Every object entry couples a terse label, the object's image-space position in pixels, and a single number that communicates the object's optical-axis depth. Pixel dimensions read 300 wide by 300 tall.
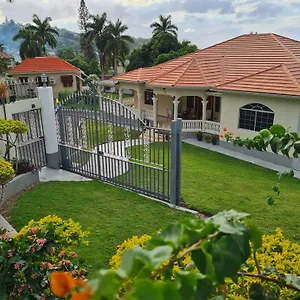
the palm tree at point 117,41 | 38.94
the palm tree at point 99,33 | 39.31
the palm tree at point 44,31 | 37.44
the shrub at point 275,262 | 2.00
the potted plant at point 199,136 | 14.91
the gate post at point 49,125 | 8.98
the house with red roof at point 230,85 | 12.02
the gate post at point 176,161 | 6.68
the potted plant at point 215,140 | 14.28
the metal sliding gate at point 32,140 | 8.72
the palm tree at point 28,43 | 35.69
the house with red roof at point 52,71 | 28.61
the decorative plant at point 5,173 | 6.48
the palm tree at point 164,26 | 37.56
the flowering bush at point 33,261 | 2.64
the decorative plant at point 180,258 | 0.65
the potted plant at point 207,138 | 14.48
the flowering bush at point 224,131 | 13.18
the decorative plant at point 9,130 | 7.32
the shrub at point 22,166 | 8.31
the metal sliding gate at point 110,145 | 7.44
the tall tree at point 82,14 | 50.04
